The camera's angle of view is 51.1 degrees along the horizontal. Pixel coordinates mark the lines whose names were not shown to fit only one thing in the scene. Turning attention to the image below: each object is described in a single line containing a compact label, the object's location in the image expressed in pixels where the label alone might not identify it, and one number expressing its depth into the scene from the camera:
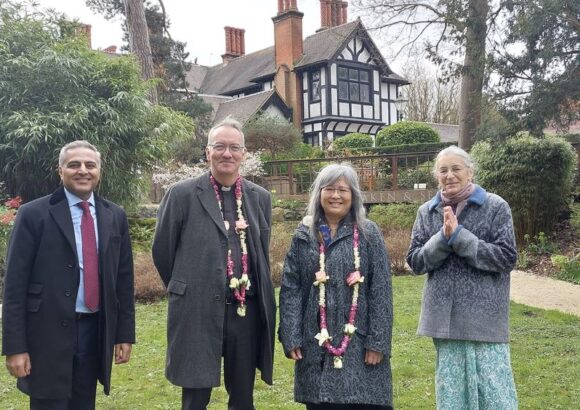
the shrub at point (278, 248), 9.89
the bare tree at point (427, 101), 39.81
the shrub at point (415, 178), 16.12
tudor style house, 29.88
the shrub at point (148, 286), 9.60
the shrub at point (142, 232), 12.57
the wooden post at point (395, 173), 16.33
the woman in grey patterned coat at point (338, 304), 3.18
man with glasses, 3.26
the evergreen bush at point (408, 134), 23.69
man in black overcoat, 3.10
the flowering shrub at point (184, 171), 18.77
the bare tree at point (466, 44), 11.38
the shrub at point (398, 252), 10.88
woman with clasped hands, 3.26
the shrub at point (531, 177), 11.46
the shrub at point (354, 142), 24.89
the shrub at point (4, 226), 9.38
